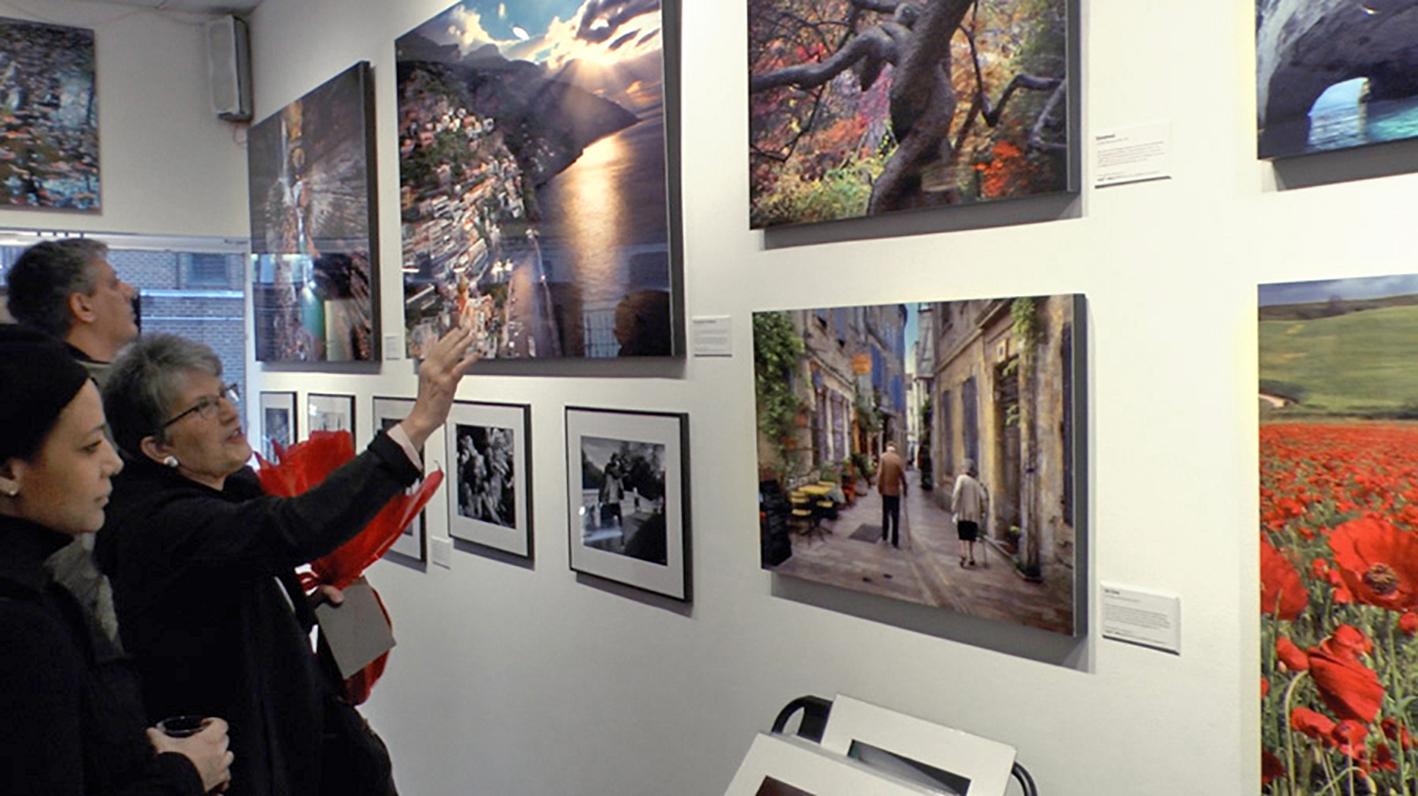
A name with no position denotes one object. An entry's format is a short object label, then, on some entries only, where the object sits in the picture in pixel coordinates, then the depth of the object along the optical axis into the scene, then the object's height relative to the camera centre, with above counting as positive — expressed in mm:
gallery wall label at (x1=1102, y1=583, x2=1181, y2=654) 1596 -395
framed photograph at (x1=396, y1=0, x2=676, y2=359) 2590 +543
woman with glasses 1982 -307
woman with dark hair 1268 -302
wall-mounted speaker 4965 +1465
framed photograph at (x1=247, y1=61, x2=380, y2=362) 3881 +604
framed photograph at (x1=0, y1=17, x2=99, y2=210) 4645 +1172
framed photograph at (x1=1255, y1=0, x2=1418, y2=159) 1292 +360
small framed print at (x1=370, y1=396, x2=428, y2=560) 3748 -527
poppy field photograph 1323 -227
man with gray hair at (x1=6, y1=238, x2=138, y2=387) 2857 +228
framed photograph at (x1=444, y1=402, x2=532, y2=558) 3164 -318
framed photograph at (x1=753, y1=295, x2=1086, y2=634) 1718 -158
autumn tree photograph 1712 +467
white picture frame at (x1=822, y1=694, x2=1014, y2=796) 1774 -680
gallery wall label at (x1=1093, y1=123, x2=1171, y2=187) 1576 +313
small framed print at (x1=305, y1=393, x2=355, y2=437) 4133 -149
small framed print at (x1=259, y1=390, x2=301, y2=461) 4637 -190
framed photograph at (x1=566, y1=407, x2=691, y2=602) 2535 -322
